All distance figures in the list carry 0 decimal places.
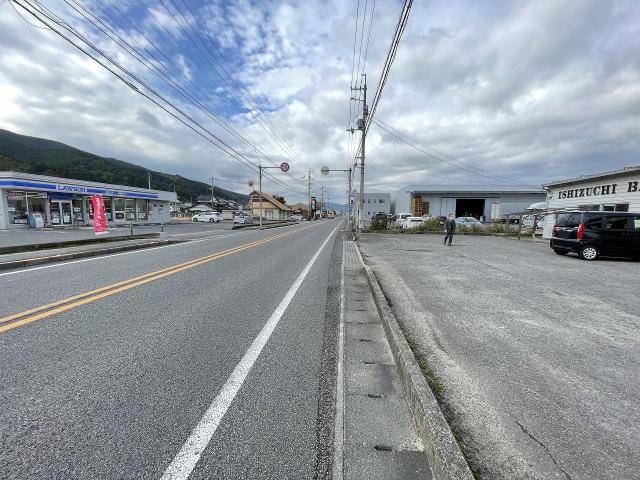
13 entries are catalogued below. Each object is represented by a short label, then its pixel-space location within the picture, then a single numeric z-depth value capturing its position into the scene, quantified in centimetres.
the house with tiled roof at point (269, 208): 8599
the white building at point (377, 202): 7994
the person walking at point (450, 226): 1603
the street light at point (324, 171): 2973
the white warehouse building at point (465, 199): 4922
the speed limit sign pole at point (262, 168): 3265
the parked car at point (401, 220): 3256
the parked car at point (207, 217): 5054
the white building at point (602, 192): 1738
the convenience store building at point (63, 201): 2234
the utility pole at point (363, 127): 2202
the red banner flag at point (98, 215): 1564
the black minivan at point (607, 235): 1086
